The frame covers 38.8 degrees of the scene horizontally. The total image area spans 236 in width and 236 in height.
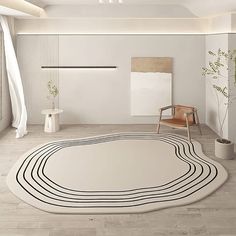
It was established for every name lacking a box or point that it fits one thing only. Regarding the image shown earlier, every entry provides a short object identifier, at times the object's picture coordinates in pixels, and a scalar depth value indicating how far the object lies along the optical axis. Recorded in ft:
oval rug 12.01
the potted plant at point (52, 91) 24.18
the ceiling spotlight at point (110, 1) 21.08
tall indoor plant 16.90
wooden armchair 20.39
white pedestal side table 22.71
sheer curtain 21.68
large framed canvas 24.66
